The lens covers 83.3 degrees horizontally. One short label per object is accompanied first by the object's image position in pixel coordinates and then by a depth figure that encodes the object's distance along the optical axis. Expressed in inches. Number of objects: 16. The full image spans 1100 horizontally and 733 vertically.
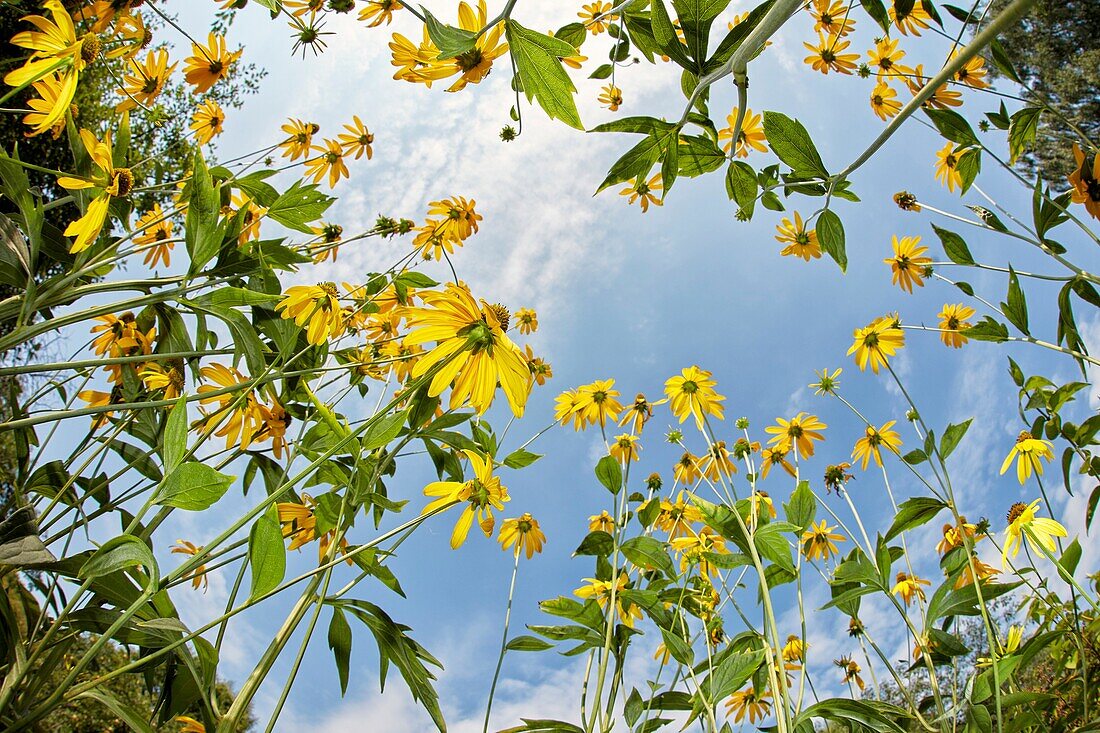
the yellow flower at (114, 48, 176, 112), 46.5
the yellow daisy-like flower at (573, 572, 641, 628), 38.6
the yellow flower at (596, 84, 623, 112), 58.8
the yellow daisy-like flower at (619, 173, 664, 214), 23.6
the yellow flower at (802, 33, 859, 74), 43.8
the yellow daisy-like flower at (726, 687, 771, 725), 50.3
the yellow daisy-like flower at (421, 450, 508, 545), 27.6
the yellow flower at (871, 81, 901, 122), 54.1
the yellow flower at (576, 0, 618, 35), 17.7
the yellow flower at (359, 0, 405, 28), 34.2
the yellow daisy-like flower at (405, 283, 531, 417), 23.0
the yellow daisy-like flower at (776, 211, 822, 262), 49.4
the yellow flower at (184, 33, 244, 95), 48.3
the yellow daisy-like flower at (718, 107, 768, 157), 43.2
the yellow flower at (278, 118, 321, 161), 58.2
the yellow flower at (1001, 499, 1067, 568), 28.5
